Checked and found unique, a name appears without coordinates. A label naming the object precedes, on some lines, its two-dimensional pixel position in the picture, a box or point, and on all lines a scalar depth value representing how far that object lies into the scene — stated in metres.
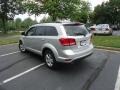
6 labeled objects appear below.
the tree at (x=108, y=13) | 25.93
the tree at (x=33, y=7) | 10.47
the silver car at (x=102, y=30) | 9.79
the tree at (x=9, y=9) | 17.43
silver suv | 2.96
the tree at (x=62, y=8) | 9.87
